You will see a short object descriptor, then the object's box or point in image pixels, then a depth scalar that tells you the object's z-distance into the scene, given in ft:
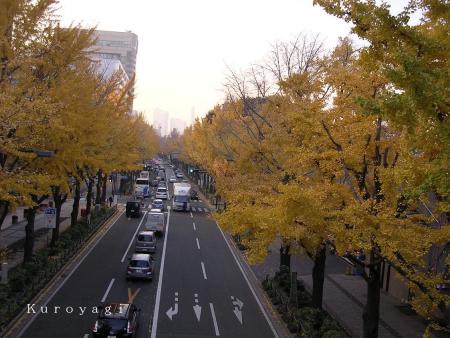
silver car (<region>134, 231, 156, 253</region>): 91.04
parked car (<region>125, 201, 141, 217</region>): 139.23
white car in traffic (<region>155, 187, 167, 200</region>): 183.62
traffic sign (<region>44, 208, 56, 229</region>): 78.89
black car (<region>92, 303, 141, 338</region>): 47.11
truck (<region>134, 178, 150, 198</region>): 189.91
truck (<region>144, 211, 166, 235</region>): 113.50
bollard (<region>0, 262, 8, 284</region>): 59.26
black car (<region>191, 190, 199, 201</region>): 195.23
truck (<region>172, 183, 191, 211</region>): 159.53
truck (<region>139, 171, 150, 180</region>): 239.50
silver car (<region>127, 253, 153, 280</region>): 71.51
